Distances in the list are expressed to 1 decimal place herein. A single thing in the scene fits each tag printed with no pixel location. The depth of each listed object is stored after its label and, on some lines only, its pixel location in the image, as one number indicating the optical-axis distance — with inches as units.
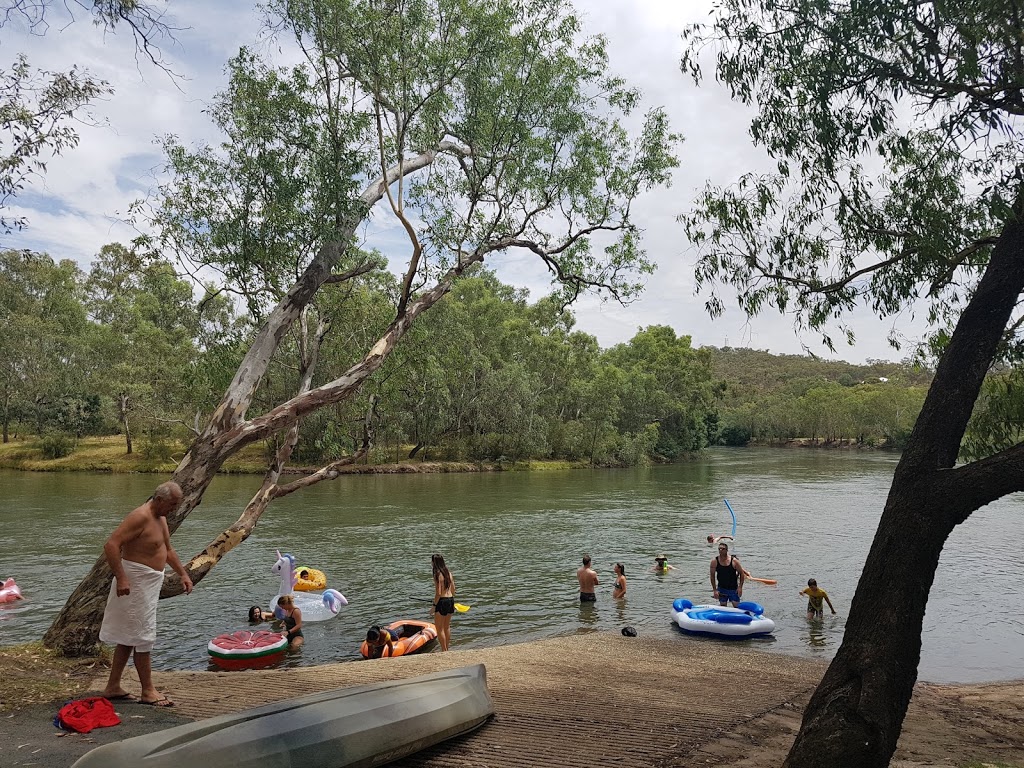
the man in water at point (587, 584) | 571.8
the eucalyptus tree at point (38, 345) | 1845.5
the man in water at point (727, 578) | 531.2
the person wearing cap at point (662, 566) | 696.4
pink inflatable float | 530.6
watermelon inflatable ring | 376.2
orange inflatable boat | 393.1
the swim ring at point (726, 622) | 477.7
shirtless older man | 210.4
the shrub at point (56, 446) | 1726.1
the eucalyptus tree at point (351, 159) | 365.9
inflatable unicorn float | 499.2
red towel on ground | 189.5
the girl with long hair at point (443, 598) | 410.0
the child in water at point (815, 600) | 529.3
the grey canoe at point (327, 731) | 155.6
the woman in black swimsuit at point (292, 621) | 437.1
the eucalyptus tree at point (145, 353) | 1733.5
